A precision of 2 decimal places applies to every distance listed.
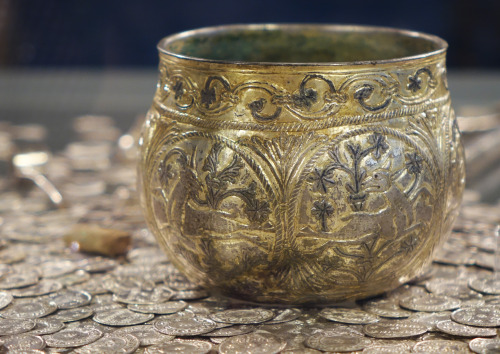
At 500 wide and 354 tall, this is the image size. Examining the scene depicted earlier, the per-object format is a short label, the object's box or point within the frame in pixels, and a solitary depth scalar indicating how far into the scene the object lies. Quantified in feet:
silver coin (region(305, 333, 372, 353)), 1.87
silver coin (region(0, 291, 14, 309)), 2.00
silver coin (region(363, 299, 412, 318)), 1.95
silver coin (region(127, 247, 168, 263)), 2.15
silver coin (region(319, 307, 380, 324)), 1.93
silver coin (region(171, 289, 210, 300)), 2.01
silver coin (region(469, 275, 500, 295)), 2.02
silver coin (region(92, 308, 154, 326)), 1.94
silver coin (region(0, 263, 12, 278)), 2.10
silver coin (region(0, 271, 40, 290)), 2.06
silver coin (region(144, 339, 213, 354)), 1.87
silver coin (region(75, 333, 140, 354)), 1.87
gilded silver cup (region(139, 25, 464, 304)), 1.88
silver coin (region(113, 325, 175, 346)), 1.89
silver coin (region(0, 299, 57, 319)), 1.97
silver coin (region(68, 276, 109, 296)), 2.05
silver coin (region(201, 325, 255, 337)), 1.90
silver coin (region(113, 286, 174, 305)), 2.01
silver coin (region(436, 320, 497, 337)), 1.90
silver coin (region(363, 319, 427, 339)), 1.90
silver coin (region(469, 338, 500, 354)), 1.86
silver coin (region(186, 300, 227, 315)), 1.97
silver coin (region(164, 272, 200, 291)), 2.05
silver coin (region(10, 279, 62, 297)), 2.03
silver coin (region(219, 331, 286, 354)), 1.86
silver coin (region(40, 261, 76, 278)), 2.11
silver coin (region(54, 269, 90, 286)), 2.08
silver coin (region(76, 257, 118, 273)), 2.12
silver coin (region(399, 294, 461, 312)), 1.97
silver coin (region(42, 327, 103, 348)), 1.89
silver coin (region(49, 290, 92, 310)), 2.00
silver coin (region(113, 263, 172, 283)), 2.09
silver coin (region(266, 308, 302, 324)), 1.93
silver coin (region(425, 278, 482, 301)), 2.01
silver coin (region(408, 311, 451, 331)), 1.92
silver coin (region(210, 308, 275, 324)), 1.93
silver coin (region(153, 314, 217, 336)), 1.91
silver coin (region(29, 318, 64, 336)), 1.92
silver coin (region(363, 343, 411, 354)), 1.86
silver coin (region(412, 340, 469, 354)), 1.86
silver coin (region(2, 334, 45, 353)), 1.88
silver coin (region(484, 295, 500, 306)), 1.98
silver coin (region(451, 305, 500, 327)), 1.92
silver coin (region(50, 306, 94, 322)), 1.96
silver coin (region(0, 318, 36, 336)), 1.92
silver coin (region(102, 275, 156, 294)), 2.05
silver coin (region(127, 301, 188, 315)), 1.97
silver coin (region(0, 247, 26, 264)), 2.15
